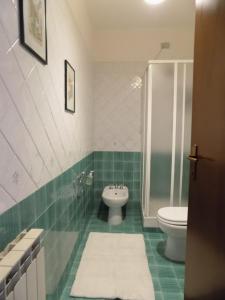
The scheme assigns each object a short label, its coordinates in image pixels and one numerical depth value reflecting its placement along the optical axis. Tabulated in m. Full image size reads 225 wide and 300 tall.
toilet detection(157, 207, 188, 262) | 2.07
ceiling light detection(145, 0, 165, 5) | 2.45
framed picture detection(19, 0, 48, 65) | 1.01
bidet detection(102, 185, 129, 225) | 2.86
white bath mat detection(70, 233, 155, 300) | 1.71
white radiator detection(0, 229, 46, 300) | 0.70
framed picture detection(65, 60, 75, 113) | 1.74
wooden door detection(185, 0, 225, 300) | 0.96
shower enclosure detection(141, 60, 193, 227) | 2.60
